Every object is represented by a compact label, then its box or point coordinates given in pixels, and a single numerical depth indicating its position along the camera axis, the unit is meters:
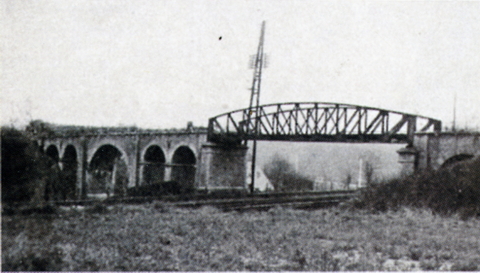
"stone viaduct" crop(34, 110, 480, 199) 17.66
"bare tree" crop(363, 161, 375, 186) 52.47
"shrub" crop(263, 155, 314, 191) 52.93
